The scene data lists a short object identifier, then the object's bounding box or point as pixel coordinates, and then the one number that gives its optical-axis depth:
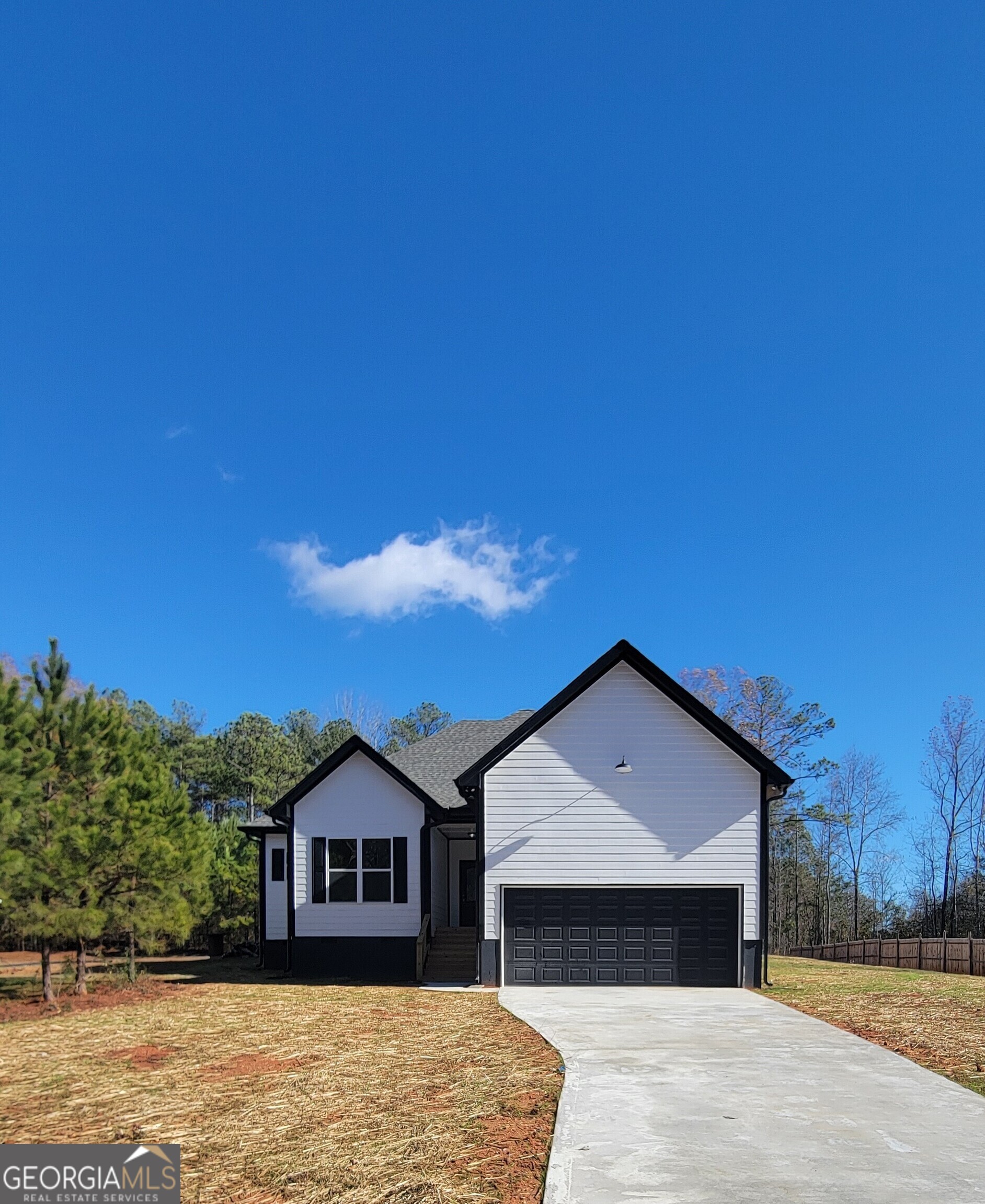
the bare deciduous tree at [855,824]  44.84
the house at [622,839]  17.31
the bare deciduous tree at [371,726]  51.96
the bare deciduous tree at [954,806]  38.59
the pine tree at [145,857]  15.63
